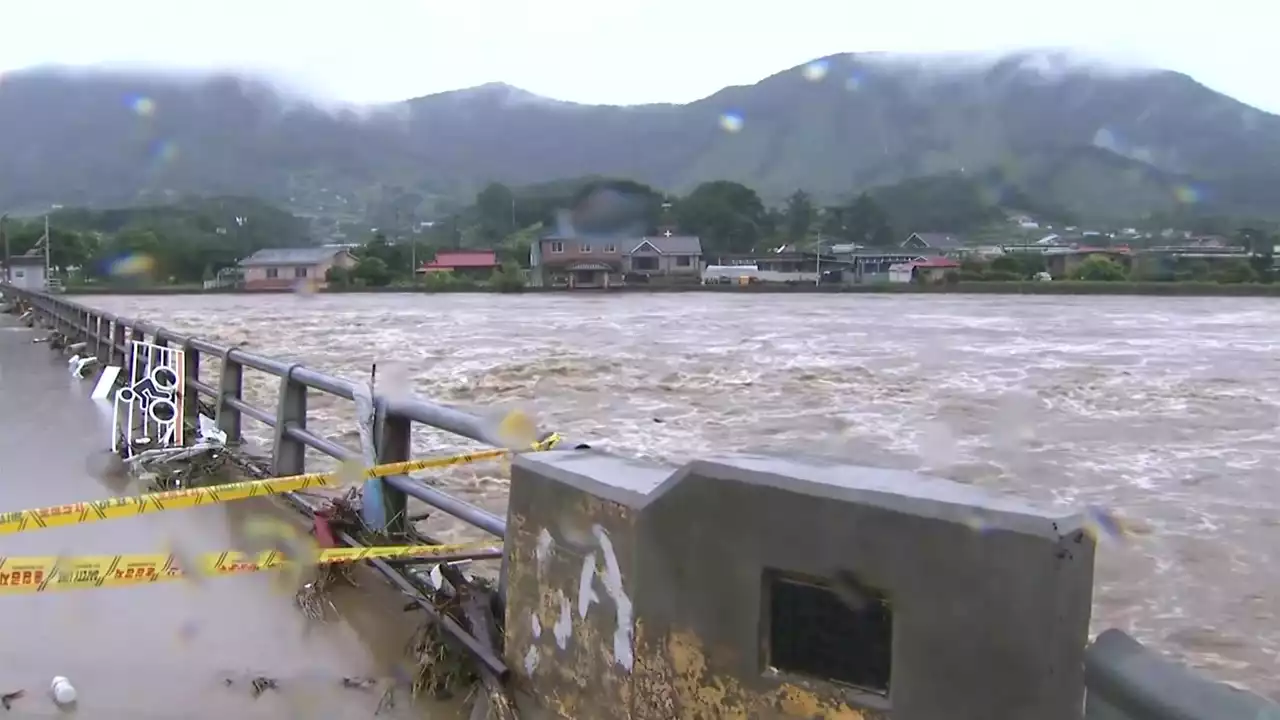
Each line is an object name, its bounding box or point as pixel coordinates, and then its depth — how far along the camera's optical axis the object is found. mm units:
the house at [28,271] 72875
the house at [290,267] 76062
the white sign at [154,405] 6746
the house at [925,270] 78500
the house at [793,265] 85188
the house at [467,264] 80688
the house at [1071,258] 79438
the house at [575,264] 81000
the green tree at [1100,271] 71188
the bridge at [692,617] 1751
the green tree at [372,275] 75500
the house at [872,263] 86188
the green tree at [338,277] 74938
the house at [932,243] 100312
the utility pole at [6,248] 76375
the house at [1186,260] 74938
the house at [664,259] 85188
